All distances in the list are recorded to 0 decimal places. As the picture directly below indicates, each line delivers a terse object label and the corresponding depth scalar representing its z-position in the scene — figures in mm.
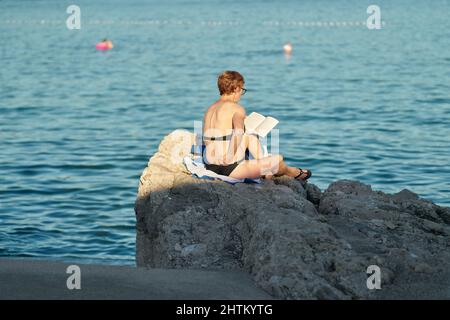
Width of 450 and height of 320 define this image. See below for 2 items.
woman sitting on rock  10156
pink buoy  49750
